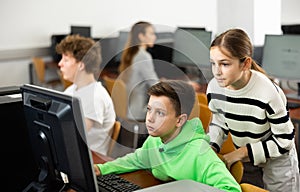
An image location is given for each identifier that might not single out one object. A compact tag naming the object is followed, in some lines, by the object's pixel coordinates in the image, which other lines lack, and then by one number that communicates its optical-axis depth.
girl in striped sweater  1.94
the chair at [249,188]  1.53
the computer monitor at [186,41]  3.65
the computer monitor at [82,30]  5.50
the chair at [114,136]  2.44
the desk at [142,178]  1.82
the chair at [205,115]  2.03
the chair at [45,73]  5.40
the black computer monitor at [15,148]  1.73
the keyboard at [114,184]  1.70
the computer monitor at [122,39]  5.05
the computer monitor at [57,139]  1.32
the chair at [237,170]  1.85
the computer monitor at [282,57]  3.63
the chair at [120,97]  3.26
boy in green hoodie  1.71
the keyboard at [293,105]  3.31
